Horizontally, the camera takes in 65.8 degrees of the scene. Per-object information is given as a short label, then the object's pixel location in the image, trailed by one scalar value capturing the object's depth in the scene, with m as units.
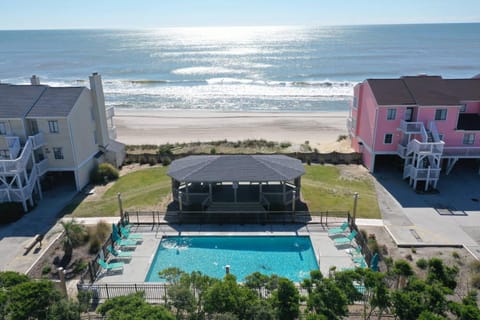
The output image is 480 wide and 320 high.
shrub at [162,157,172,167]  35.78
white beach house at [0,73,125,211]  26.31
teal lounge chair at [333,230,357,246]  22.08
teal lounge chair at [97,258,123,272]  19.63
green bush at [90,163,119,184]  31.42
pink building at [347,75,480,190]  29.41
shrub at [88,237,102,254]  21.45
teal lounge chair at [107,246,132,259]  21.06
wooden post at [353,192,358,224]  23.75
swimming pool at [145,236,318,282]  20.05
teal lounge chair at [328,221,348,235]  22.98
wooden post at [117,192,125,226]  24.54
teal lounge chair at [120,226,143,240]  22.78
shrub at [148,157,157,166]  36.12
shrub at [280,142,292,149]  40.76
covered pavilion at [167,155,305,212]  25.14
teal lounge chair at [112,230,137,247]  22.00
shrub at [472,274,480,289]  18.25
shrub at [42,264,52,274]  19.62
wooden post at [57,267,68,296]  17.03
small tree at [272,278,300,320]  12.77
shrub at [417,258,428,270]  18.77
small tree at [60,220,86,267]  21.05
